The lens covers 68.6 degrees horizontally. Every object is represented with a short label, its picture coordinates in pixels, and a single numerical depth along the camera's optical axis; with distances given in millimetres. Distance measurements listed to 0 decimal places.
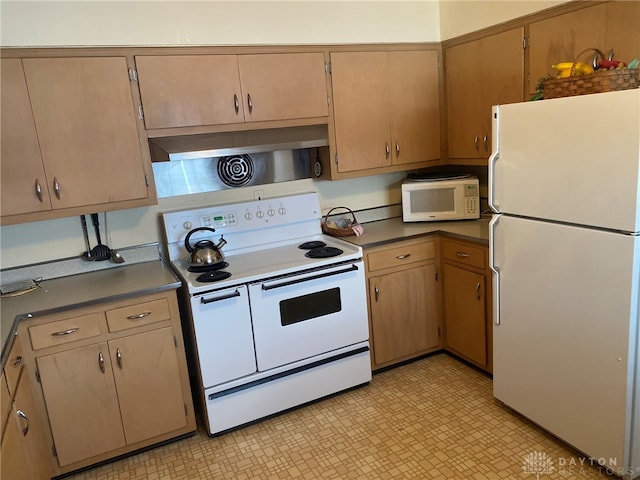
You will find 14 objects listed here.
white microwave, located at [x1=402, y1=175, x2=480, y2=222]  3180
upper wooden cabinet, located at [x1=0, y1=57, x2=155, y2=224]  2297
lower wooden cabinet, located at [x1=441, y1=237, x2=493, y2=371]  2817
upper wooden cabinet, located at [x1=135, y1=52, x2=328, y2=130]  2549
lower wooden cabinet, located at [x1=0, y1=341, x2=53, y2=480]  1612
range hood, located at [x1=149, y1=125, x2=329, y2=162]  2535
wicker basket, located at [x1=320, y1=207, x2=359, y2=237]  3156
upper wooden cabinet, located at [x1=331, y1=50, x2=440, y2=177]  3027
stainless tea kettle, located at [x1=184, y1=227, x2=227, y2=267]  2621
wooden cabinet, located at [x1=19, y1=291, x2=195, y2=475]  2232
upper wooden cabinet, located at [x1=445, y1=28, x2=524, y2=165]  2789
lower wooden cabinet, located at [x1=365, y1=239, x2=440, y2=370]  2980
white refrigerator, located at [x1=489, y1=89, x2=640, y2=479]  1774
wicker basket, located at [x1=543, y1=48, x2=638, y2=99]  1870
